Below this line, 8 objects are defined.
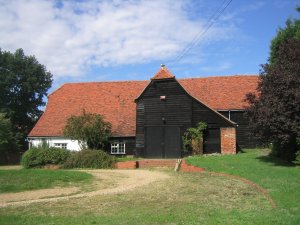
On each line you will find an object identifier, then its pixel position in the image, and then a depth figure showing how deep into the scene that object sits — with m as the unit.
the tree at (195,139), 25.58
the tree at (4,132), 30.67
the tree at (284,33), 26.82
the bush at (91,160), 23.01
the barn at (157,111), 26.14
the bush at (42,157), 23.58
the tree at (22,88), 41.01
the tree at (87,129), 25.84
